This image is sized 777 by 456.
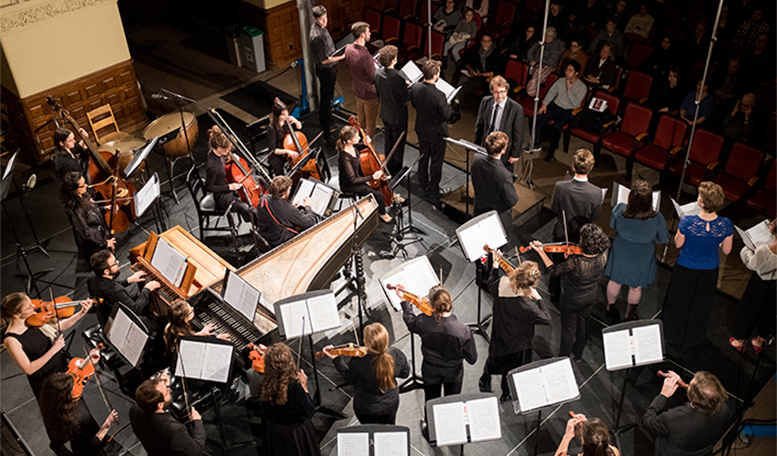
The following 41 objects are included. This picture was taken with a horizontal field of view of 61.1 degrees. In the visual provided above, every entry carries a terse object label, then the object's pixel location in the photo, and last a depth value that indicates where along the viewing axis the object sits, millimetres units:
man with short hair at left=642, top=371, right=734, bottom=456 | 3822
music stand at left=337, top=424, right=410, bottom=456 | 3848
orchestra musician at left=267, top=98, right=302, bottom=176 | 6656
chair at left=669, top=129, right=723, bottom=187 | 6805
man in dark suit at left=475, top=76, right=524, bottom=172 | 6125
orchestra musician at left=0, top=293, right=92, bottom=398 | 4488
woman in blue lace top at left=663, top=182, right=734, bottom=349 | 4879
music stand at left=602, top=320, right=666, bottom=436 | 4320
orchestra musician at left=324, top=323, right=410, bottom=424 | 3974
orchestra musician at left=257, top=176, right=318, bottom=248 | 5614
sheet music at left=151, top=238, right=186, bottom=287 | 5148
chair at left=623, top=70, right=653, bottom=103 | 7957
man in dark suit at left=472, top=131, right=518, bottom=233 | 5430
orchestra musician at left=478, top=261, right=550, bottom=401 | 4418
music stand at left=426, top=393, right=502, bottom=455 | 3959
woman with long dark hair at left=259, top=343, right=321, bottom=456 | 3877
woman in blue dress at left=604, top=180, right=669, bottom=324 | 4965
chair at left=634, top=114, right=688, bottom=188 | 7027
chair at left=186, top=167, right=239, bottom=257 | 6379
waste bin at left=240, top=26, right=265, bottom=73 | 9906
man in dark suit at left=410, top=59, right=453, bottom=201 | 6484
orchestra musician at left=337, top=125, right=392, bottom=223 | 6141
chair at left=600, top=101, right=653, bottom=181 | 7234
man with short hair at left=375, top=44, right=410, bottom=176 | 6844
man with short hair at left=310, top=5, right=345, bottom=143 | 7809
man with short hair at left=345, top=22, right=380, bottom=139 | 7301
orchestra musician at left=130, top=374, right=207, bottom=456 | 3844
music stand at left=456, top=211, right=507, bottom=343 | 5172
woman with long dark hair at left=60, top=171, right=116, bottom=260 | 5871
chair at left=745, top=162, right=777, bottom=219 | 6439
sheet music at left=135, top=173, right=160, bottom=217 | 5852
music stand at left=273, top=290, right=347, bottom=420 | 4523
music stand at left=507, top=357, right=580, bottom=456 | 4098
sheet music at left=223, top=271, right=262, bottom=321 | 4672
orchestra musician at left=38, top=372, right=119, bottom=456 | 4055
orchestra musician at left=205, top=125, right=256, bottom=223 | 6121
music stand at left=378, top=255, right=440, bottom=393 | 4789
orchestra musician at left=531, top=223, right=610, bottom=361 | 4734
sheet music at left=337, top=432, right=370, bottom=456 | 3848
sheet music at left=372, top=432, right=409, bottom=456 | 3848
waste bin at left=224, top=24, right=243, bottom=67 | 10047
